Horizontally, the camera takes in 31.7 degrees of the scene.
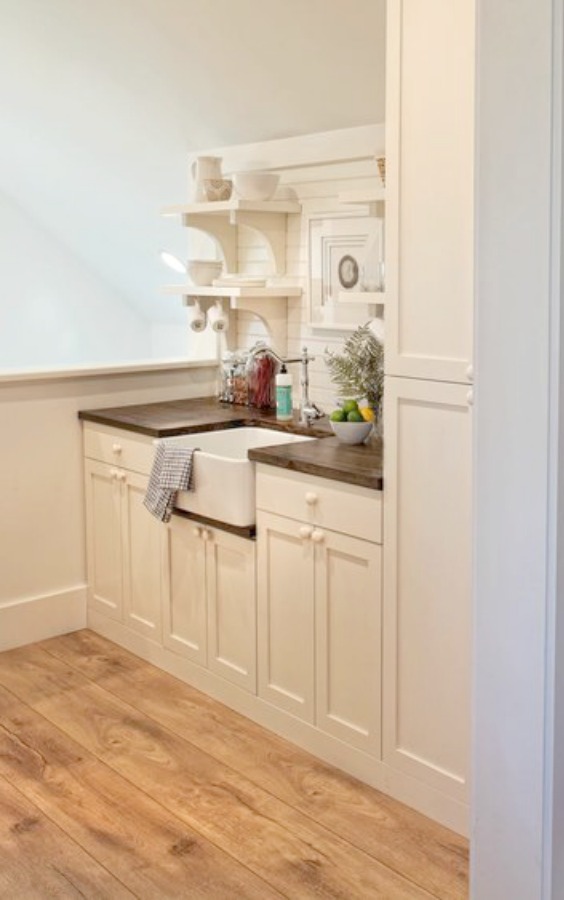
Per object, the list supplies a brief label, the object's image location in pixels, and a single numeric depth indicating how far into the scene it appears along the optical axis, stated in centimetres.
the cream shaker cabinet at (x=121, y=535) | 364
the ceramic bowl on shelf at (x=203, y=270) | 396
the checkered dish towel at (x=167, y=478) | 328
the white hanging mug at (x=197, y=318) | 400
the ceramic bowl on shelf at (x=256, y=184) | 364
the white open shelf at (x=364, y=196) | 290
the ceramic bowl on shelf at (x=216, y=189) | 377
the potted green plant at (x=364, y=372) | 314
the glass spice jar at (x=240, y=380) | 401
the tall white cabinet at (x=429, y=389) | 234
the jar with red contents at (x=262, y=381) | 389
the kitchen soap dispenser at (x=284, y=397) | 362
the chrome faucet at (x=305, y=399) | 352
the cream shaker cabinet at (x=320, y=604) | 274
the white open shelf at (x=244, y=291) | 370
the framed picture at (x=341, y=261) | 344
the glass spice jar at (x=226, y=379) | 407
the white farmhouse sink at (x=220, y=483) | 310
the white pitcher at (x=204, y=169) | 377
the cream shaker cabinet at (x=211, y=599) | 320
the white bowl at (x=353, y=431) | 307
